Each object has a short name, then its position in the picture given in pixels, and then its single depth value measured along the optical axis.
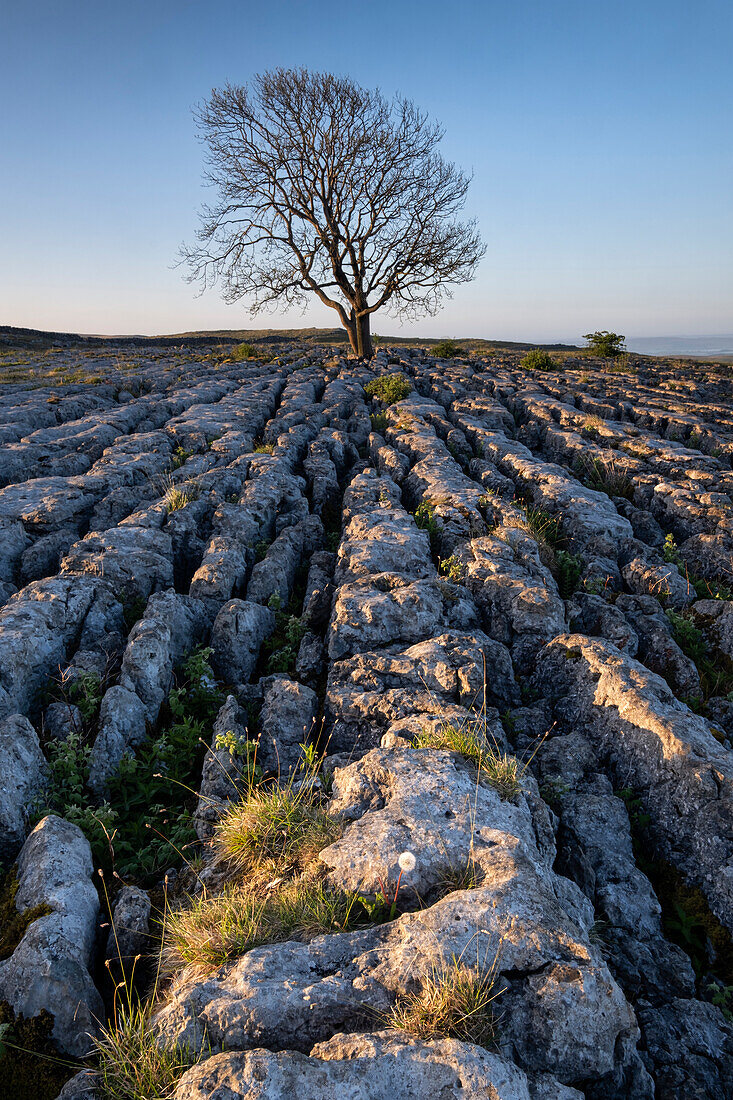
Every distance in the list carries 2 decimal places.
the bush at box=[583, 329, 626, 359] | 44.81
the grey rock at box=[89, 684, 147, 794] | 6.45
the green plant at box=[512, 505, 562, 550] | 10.96
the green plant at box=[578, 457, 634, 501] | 14.43
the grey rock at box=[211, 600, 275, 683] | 8.31
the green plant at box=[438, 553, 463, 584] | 9.48
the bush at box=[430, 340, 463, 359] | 40.72
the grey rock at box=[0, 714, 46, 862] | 5.55
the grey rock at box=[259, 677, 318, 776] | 6.53
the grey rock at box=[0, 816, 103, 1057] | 3.96
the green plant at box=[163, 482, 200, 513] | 11.96
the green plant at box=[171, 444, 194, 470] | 15.28
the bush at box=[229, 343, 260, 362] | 38.91
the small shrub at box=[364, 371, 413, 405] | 23.86
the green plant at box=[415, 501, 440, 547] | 11.15
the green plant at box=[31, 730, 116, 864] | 5.69
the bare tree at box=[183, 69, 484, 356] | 36.94
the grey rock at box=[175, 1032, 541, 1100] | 2.94
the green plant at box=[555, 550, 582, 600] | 10.29
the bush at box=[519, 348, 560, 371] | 33.91
